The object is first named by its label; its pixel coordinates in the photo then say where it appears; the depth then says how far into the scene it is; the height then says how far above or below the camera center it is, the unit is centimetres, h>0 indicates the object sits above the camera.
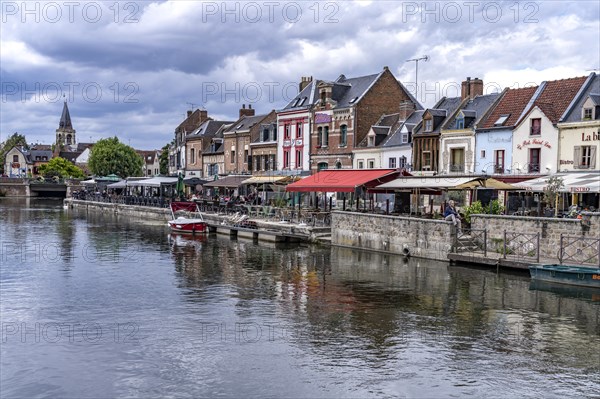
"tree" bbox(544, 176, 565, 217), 2939 +100
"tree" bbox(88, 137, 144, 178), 11238 +721
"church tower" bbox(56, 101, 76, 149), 18112 +1996
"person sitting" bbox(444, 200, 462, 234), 2990 -41
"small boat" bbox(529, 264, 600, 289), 2344 -248
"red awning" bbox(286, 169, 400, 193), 3653 +158
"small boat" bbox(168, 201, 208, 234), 4625 -182
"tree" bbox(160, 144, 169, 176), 12289 +799
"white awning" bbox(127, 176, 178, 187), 6197 +194
